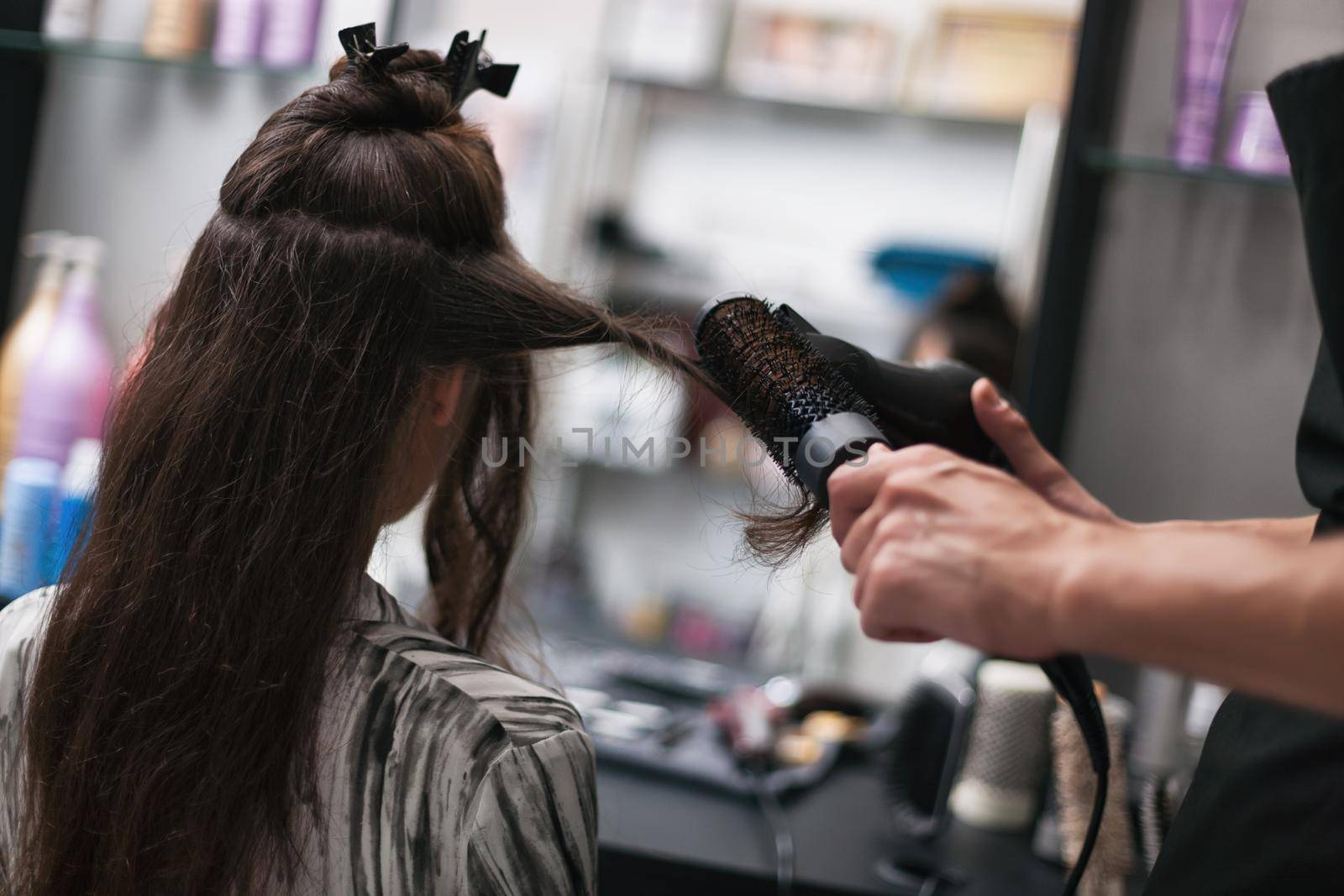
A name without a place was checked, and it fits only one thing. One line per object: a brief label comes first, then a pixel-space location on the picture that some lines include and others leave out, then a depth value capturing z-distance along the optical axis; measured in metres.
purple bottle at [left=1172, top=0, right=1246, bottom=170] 1.27
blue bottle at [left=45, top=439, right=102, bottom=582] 1.28
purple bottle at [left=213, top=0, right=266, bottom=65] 1.51
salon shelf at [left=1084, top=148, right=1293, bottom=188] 1.32
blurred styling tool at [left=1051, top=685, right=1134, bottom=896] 0.92
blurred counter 0.91
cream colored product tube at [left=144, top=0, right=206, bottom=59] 1.53
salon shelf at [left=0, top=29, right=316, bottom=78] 1.54
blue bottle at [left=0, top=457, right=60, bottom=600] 1.31
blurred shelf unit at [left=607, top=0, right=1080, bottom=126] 1.99
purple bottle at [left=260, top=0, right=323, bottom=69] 1.49
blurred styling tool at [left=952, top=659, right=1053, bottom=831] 1.11
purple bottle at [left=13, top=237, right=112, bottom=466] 1.38
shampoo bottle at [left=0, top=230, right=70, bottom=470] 1.40
